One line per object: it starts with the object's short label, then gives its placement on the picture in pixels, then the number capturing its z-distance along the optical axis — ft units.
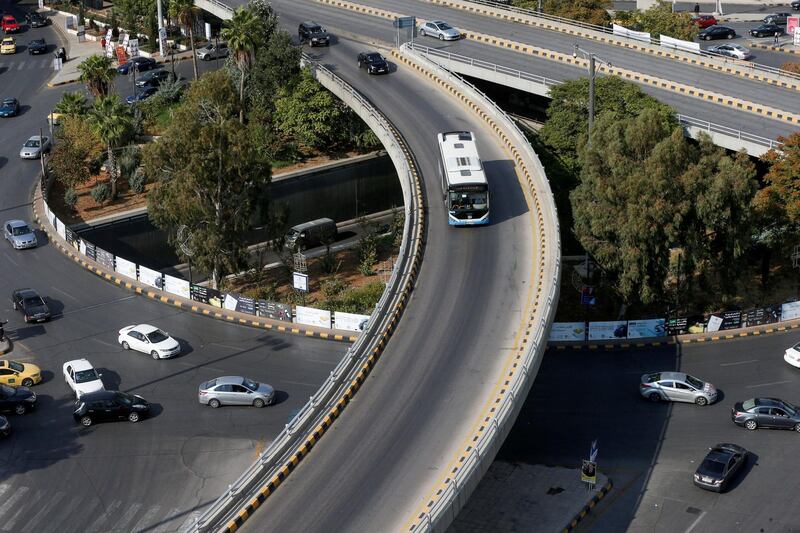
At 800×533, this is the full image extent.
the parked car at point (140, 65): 369.65
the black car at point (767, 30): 380.58
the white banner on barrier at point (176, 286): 224.94
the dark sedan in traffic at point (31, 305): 217.36
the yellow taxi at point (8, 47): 413.18
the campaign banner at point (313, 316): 209.36
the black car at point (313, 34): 324.60
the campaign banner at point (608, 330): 208.95
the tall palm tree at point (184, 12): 340.59
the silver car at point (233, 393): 183.93
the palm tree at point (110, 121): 285.64
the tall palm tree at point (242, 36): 296.85
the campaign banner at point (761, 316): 212.23
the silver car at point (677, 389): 187.73
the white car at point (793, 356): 197.77
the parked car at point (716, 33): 381.60
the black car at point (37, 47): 410.93
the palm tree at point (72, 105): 305.12
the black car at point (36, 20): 452.35
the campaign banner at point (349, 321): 205.53
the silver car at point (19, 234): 253.24
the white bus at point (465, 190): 210.79
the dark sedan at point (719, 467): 163.32
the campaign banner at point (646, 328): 209.97
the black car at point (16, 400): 182.39
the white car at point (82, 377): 187.73
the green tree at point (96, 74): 302.66
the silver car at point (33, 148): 309.01
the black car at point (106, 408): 178.91
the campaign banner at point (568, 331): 208.03
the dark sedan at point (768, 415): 178.29
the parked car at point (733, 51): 345.92
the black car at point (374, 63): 299.58
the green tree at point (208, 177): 219.00
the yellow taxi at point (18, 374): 191.72
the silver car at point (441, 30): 322.75
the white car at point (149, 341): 201.57
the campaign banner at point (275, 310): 212.64
